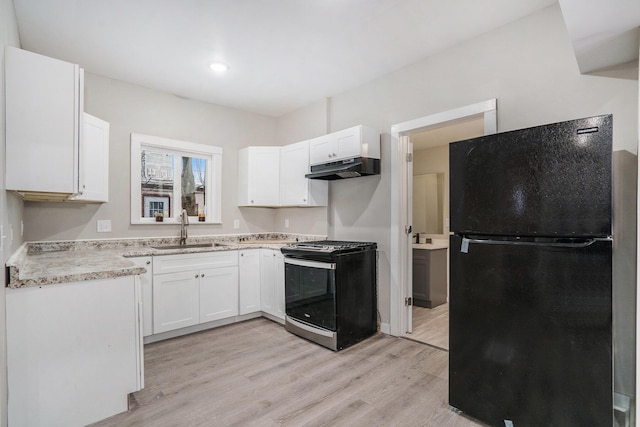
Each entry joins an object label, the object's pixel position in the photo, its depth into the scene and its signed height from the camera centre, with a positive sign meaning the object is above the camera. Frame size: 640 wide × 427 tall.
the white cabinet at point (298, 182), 3.72 +0.38
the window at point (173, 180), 3.53 +0.42
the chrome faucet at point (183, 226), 3.73 -0.15
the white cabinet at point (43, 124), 1.76 +0.53
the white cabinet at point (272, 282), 3.56 -0.81
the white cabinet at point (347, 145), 3.13 +0.73
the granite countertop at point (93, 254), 1.76 -0.35
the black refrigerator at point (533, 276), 1.46 -0.33
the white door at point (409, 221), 3.24 -0.08
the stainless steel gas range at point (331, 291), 2.91 -0.77
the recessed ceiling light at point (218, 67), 3.03 +1.45
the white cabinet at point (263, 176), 4.07 +0.49
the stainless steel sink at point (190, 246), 3.65 -0.39
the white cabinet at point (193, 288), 3.08 -0.79
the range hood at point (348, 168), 3.10 +0.47
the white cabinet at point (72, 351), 1.65 -0.79
